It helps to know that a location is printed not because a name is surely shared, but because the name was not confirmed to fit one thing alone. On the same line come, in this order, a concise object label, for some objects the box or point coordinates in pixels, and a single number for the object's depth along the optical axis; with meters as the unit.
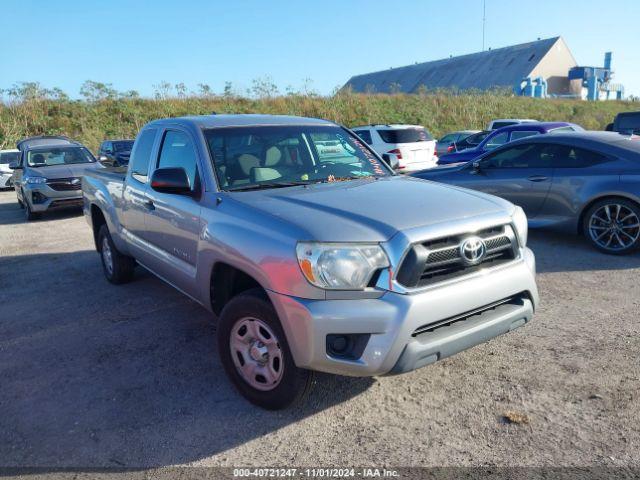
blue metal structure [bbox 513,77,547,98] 45.88
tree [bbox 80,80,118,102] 31.16
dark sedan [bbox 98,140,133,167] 17.62
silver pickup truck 2.76
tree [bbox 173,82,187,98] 33.34
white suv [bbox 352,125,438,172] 15.01
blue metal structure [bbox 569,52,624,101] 50.44
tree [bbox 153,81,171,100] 33.09
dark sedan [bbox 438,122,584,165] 12.81
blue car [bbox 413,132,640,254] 6.44
